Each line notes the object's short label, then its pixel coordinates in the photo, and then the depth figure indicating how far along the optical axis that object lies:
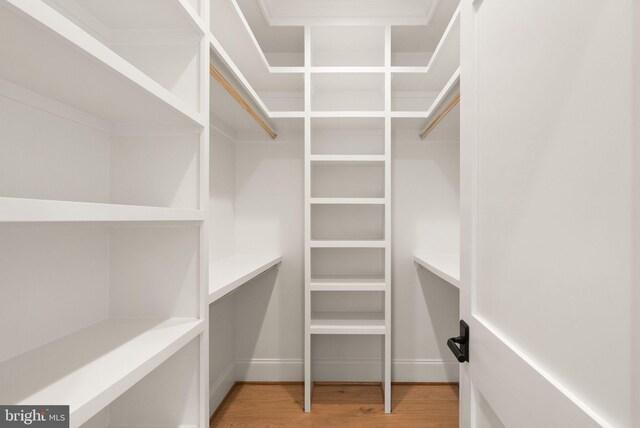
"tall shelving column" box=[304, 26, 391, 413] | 1.97
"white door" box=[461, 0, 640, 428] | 0.39
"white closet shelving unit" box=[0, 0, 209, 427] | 0.63
